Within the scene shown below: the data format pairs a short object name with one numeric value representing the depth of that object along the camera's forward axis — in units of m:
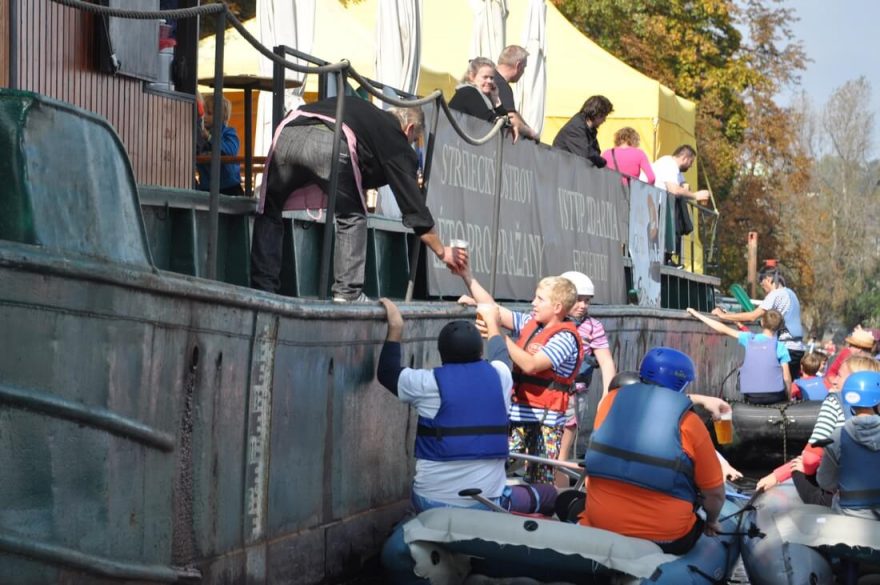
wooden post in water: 34.92
